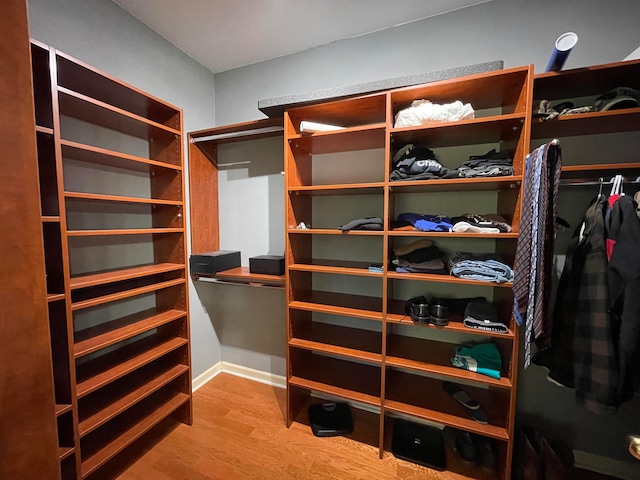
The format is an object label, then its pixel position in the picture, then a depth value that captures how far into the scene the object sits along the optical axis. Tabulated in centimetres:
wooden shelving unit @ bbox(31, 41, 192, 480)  114
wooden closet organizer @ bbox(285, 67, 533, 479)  132
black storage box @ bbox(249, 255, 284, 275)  186
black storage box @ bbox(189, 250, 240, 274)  197
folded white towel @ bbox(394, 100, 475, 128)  131
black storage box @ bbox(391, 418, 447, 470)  151
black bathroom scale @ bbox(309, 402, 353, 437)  171
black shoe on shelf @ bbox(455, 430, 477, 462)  150
